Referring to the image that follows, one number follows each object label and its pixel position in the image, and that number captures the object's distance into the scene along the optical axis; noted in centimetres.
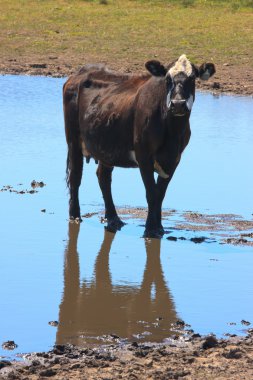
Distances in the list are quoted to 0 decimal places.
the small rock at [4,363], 1129
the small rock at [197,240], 1794
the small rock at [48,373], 1104
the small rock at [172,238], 1816
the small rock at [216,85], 3871
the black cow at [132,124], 1819
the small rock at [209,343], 1213
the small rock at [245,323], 1338
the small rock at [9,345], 1205
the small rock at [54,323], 1321
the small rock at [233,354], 1175
